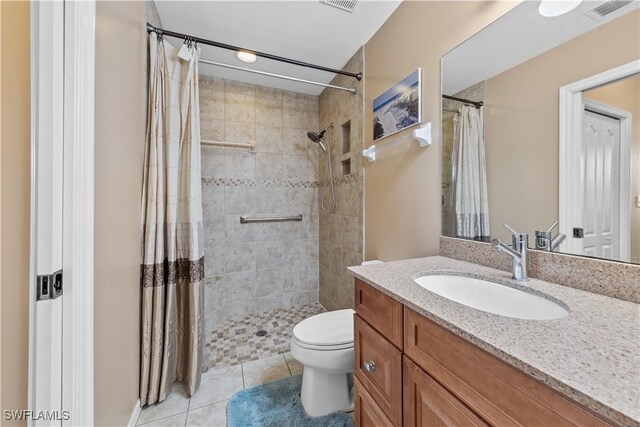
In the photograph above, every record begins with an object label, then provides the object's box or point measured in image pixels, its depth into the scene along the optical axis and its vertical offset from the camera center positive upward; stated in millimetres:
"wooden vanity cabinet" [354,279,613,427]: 409 -379
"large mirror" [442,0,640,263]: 688 +306
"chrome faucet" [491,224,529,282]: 829 -134
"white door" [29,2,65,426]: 628 +8
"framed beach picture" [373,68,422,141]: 1364 +670
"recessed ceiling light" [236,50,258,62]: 1923 +1279
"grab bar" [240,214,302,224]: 2455 -53
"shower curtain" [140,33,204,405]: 1350 -109
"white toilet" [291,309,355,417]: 1188 -735
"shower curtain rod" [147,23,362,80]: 1438 +1093
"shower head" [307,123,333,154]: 2475 +789
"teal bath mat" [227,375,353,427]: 1231 -1075
